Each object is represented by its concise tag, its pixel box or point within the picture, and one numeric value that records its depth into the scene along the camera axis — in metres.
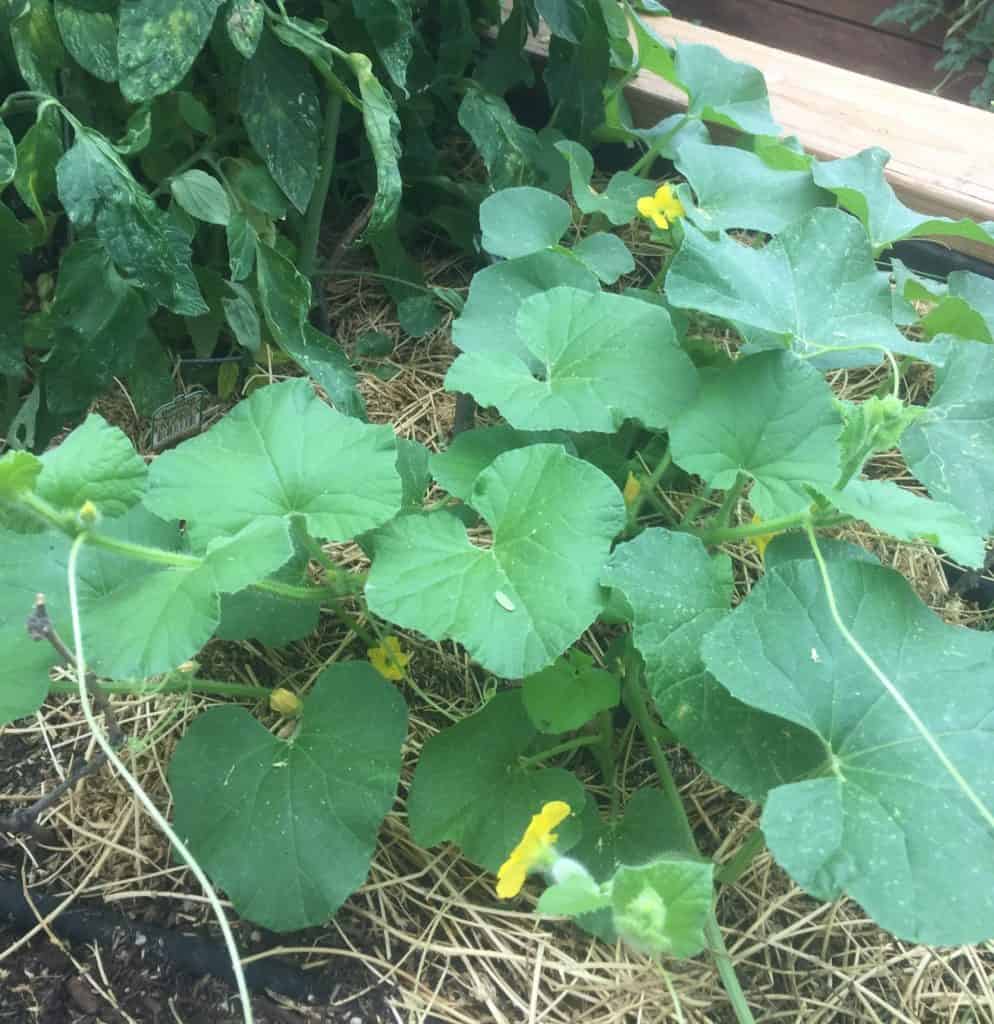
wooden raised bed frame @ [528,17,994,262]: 1.46
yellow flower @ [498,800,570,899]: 0.62
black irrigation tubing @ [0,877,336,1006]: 0.85
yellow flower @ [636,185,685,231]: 1.19
